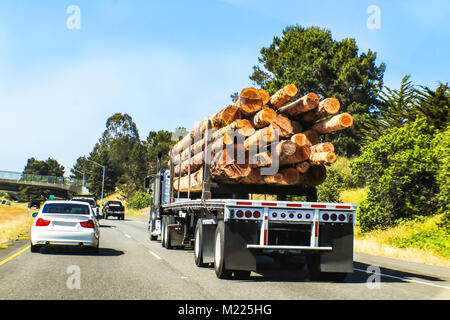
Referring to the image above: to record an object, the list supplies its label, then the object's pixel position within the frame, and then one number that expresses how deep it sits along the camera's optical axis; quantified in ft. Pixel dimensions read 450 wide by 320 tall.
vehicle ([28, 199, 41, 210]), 182.33
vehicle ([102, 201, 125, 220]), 153.99
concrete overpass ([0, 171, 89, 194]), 321.89
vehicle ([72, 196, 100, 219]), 117.39
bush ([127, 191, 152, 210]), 231.16
